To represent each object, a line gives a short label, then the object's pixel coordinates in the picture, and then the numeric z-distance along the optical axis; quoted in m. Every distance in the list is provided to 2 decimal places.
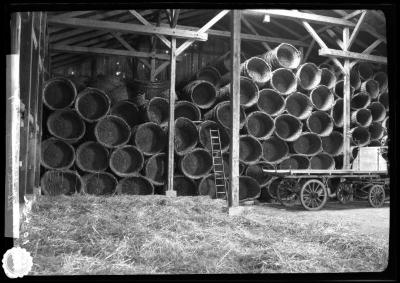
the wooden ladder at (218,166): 9.68
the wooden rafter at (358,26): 9.96
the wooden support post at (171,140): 8.98
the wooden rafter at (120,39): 12.34
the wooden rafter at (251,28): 13.11
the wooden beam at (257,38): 12.62
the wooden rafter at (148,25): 9.00
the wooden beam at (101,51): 11.45
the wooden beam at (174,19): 9.42
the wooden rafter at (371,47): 11.03
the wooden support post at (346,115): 10.34
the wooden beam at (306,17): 8.94
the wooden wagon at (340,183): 8.49
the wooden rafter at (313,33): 9.93
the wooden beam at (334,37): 10.55
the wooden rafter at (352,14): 10.23
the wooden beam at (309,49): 12.85
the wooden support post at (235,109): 6.76
